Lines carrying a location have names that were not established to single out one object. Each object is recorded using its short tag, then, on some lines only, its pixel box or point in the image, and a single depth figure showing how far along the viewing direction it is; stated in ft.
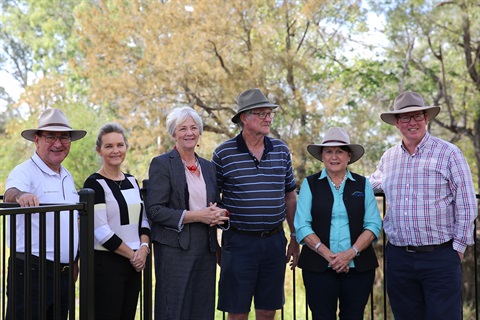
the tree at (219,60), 49.16
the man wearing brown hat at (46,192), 11.29
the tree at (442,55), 46.93
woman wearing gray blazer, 12.09
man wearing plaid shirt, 12.33
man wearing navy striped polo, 12.75
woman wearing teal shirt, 12.41
